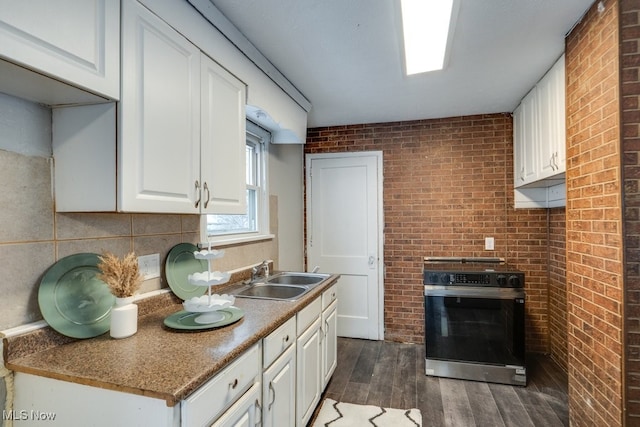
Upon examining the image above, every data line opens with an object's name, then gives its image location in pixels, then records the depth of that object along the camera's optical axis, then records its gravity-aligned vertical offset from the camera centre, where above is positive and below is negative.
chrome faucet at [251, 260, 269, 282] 2.52 -0.39
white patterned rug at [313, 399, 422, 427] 2.15 -1.32
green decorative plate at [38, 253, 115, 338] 1.21 -0.29
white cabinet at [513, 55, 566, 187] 2.17 +0.65
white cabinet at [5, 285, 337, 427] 0.97 -0.61
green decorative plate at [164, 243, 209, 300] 1.75 -0.27
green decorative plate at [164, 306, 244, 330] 1.39 -0.44
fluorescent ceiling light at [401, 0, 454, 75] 1.59 +1.03
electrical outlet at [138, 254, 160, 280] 1.62 -0.22
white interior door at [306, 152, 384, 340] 3.59 -0.13
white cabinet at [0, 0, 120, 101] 0.87 +0.51
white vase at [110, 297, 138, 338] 1.27 -0.37
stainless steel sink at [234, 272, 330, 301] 2.26 -0.47
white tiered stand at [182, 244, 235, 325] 1.40 -0.35
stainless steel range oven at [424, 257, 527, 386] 2.63 -0.87
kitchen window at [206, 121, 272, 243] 2.74 +0.26
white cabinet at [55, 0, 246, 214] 1.17 +0.34
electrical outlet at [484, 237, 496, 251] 3.28 -0.25
